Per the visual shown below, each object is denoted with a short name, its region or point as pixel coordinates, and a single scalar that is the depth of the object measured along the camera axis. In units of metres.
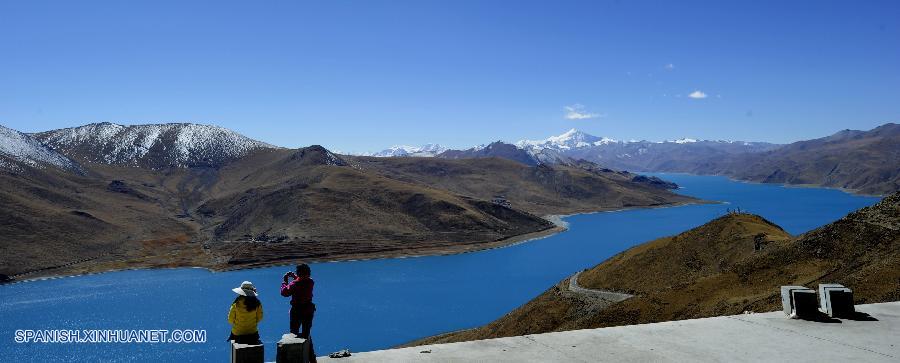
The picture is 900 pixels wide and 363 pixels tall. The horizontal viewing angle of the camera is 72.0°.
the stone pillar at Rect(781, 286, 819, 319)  16.06
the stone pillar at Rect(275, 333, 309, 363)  10.78
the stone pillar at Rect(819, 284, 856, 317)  16.08
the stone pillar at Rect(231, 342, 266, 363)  10.42
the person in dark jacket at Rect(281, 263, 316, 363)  12.32
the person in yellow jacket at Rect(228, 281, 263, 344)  11.21
